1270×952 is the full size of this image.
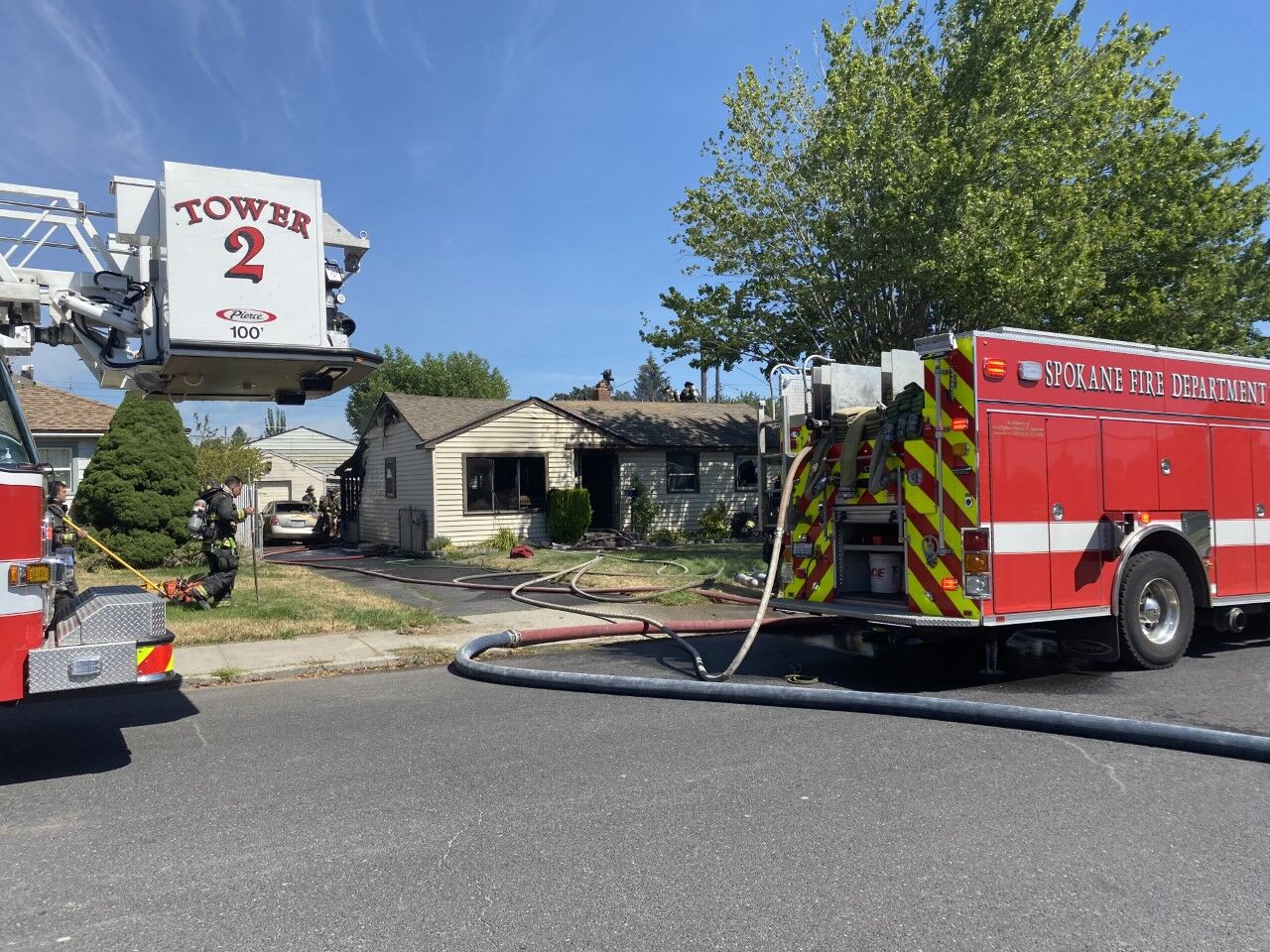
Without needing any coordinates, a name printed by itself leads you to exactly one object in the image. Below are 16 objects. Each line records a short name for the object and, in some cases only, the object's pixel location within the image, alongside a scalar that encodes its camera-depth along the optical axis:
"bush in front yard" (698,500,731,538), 23.82
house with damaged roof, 21.55
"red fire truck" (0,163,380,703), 6.52
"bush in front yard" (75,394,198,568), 17.64
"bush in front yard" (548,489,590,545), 21.64
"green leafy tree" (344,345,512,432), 59.59
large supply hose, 5.57
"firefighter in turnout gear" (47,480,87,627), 5.61
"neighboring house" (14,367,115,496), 22.12
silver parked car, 26.72
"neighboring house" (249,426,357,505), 46.06
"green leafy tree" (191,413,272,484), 32.91
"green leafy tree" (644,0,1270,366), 16.09
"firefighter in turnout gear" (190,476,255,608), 11.54
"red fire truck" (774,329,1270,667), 7.21
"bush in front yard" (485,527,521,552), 21.20
